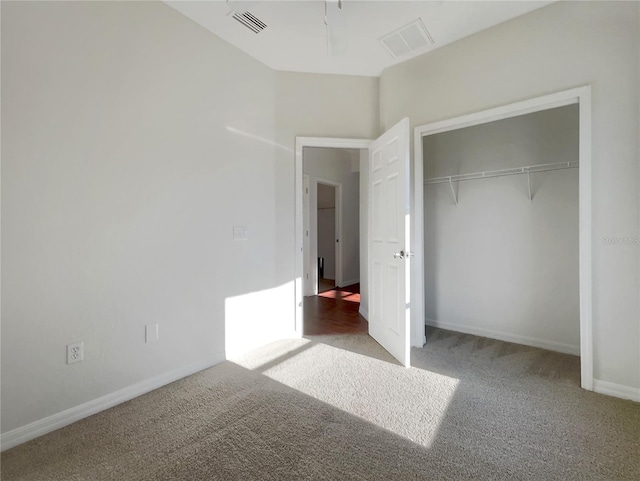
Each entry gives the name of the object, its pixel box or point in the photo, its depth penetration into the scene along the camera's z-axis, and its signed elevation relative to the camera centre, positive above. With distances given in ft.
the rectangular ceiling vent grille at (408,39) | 8.02 +5.54
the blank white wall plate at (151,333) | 6.84 -2.11
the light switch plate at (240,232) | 8.75 +0.23
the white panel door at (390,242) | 7.89 -0.09
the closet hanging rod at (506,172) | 8.70 +2.06
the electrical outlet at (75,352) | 5.69 -2.10
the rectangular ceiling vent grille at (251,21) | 7.47 +5.53
